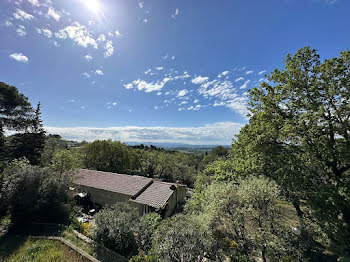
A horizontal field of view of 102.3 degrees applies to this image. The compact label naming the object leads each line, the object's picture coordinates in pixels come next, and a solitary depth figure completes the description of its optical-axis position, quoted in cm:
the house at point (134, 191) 1566
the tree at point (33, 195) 1047
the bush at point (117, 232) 895
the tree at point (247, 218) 809
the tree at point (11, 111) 2023
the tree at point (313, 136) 757
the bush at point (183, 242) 665
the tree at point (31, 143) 2588
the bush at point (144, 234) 916
